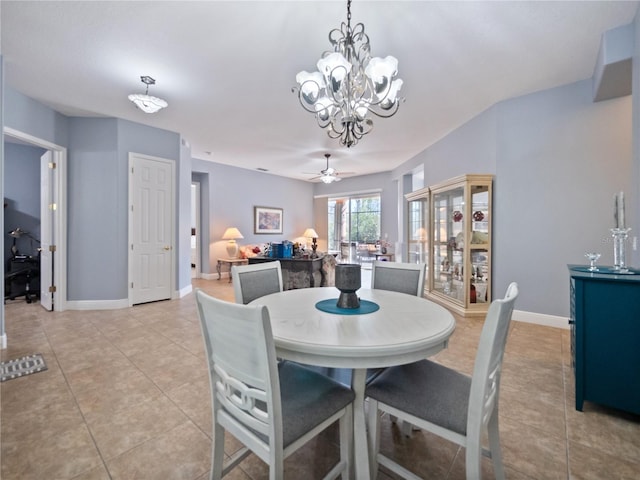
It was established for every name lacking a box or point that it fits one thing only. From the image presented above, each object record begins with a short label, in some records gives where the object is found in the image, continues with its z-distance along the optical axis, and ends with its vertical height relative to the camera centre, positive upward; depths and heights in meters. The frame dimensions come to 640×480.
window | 8.38 +0.53
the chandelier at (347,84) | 1.97 +1.12
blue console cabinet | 1.76 -0.64
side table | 6.72 -0.58
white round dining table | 1.13 -0.42
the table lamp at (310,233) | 8.68 +0.12
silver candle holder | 2.09 -0.07
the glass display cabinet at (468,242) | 3.88 -0.06
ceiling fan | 5.91 +1.29
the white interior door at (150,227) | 4.40 +0.15
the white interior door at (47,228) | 4.10 +0.12
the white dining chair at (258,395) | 0.98 -0.67
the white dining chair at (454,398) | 1.04 -0.68
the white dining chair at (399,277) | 2.21 -0.32
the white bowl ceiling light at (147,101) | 3.05 +1.45
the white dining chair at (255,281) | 2.05 -0.33
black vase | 1.59 -0.25
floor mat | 2.35 -1.11
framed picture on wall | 7.82 +0.48
